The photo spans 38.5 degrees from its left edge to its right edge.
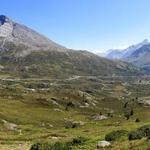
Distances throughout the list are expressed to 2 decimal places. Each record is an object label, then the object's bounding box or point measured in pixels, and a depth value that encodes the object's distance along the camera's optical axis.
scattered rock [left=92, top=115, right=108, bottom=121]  71.56
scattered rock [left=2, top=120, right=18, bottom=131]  43.91
